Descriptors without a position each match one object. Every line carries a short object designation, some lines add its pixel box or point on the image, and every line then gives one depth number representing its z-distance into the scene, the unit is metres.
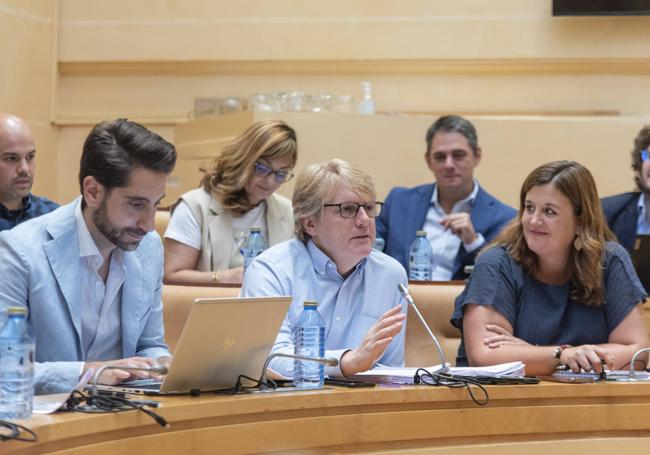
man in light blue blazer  4.59
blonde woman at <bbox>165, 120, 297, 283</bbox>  7.56
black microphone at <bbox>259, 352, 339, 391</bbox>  4.56
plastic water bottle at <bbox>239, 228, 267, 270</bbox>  7.55
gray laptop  4.19
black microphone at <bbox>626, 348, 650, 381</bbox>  5.23
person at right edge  8.36
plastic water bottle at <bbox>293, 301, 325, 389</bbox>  4.74
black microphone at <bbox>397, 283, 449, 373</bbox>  5.00
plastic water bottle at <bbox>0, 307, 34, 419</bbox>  3.71
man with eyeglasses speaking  5.61
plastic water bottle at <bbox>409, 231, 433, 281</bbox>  8.16
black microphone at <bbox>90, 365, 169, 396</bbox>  4.07
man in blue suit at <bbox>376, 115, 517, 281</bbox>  8.59
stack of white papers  4.93
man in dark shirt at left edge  7.35
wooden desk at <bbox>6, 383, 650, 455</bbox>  3.82
